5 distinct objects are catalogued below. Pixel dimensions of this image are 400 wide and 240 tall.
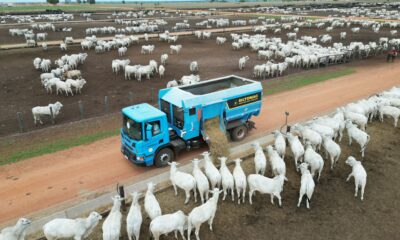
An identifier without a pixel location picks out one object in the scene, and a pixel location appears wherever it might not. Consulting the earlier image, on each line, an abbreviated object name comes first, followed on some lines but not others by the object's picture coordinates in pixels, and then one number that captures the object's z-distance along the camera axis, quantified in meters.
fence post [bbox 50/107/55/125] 22.27
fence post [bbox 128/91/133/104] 26.11
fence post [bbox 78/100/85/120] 22.43
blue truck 15.45
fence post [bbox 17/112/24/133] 20.68
